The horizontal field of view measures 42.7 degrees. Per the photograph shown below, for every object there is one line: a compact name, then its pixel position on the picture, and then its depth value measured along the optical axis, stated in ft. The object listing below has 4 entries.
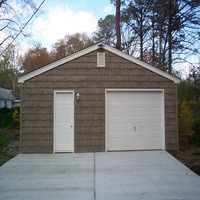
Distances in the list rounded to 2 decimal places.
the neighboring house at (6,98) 89.86
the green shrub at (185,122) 40.77
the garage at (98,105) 31.53
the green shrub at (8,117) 64.34
